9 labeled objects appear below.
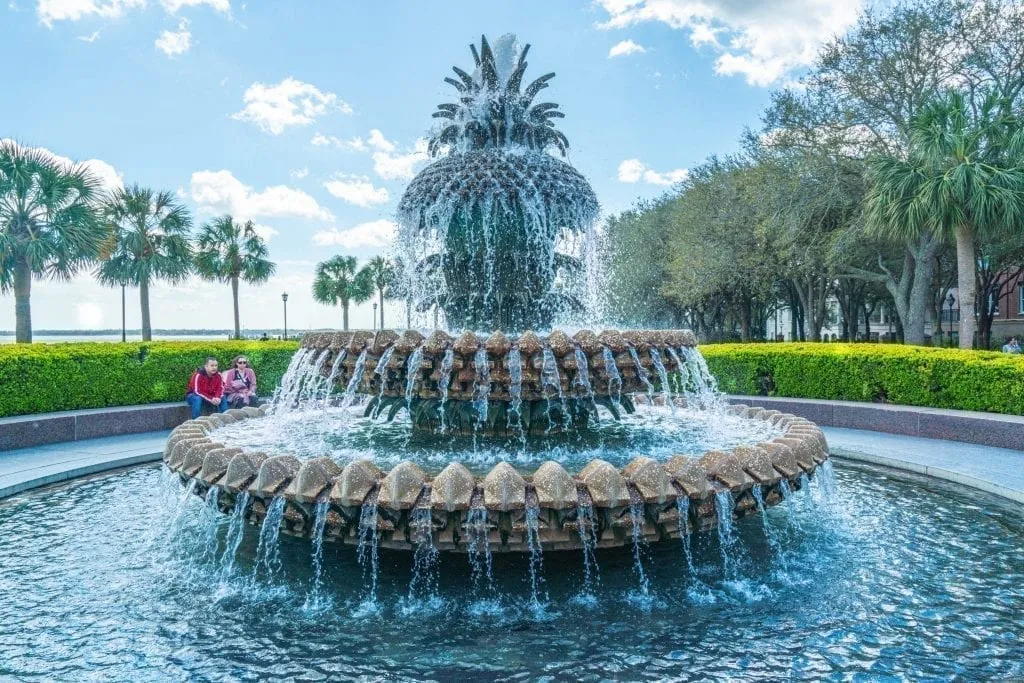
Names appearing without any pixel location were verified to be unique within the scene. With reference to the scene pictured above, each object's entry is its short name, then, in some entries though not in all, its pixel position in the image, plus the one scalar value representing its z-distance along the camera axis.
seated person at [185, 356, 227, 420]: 10.72
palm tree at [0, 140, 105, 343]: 20.39
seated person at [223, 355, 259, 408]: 10.82
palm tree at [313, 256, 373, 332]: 49.16
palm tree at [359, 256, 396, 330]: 51.09
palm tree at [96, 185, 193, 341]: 29.86
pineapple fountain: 3.81
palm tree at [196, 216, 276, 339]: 39.06
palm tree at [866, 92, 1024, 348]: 16.16
